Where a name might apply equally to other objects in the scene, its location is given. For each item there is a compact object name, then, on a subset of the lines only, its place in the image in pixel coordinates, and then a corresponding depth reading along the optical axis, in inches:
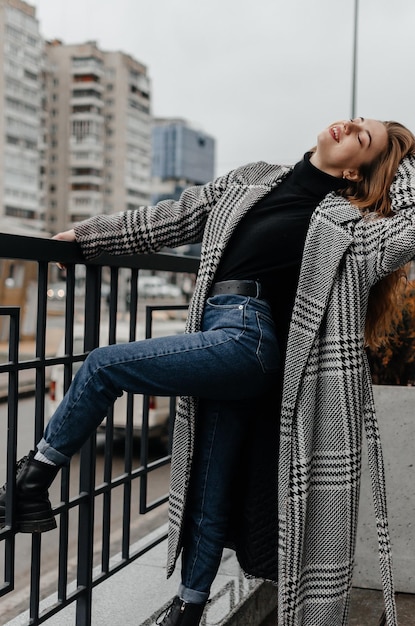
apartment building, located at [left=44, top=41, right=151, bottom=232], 4466.0
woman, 91.4
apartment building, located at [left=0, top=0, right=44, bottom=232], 3624.5
